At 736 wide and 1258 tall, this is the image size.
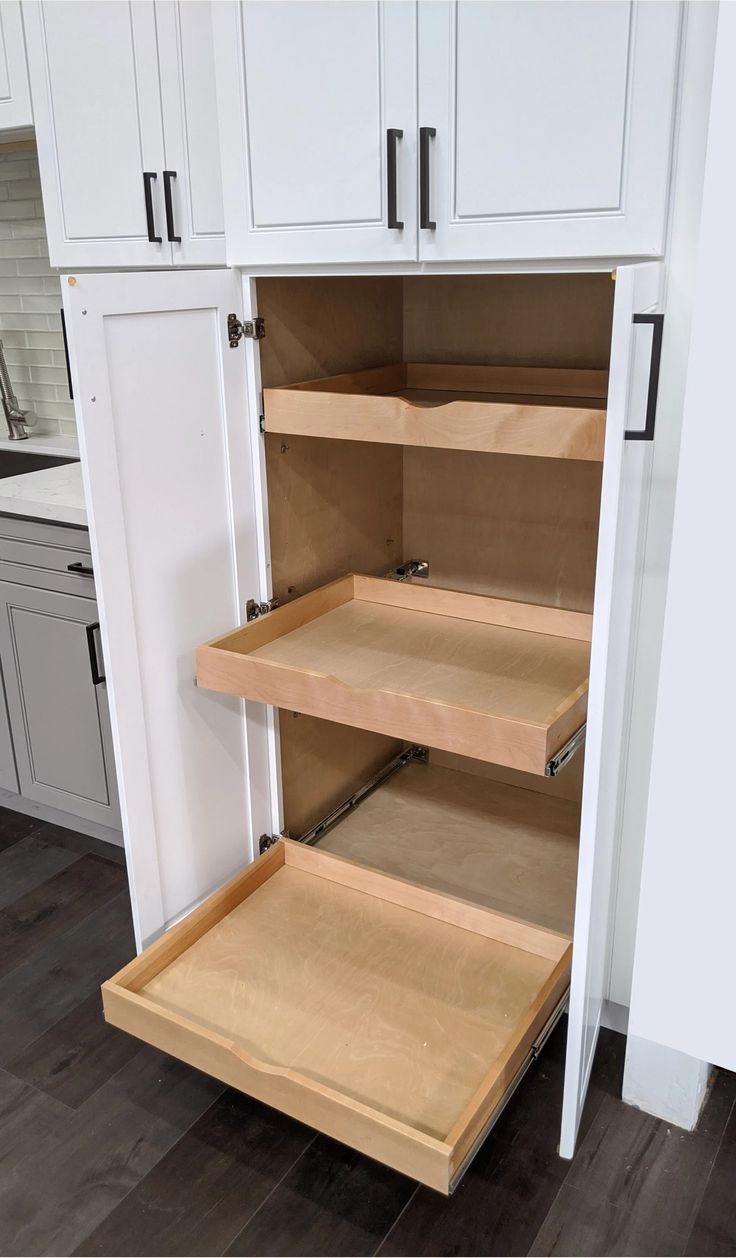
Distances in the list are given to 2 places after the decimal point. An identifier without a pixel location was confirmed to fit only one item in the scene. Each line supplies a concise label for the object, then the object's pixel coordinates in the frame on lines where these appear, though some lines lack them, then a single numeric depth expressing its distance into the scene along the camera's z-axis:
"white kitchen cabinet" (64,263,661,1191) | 1.42
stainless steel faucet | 2.99
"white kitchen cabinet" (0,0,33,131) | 1.97
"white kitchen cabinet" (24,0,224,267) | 1.75
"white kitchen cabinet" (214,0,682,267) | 1.24
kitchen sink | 2.88
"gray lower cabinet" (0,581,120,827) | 2.21
